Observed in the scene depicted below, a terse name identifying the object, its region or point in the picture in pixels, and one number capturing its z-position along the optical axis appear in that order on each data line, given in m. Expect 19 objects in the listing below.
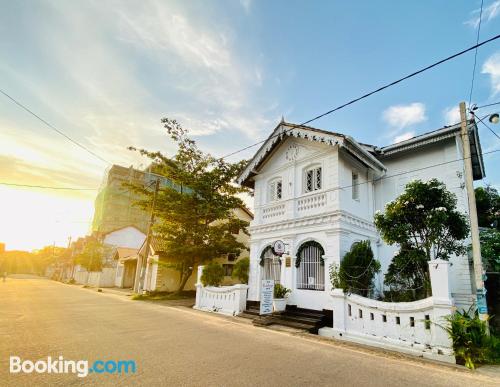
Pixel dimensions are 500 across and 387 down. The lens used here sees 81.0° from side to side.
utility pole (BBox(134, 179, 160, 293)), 20.12
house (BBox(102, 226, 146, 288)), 32.88
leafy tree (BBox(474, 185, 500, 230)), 15.09
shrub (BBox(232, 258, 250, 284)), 15.73
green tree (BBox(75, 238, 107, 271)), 41.55
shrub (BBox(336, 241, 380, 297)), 10.01
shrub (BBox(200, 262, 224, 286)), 15.66
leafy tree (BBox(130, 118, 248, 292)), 19.56
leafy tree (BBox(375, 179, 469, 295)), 8.53
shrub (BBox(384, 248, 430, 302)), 8.88
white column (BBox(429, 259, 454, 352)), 6.91
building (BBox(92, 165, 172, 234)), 58.97
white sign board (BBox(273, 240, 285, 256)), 12.02
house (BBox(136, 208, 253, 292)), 22.97
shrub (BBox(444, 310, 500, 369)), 6.50
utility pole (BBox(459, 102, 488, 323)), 7.15
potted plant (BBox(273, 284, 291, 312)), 11.52
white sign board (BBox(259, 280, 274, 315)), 11.09
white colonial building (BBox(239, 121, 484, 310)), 11.25
